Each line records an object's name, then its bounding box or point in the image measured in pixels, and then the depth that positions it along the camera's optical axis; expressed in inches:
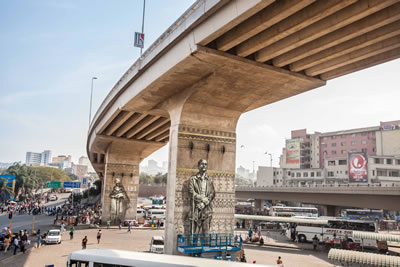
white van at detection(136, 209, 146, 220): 2413.4
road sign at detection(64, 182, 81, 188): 2437.5
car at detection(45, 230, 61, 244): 1200.2
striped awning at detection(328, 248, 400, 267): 753.0
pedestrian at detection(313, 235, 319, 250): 1334.9
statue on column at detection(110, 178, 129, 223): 1830.7
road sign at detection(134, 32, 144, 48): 994.7
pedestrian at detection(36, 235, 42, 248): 1122.7
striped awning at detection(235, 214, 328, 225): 1478.8
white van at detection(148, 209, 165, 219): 2315.5
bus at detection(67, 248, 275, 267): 550.0
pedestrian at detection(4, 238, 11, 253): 1031.6
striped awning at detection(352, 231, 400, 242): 1128.1
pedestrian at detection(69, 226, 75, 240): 1324.7
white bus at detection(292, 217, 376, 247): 1346.0
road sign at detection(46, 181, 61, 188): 2251.0
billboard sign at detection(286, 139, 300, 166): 4256.9
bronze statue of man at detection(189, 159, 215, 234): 828.0
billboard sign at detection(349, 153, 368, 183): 3100.4
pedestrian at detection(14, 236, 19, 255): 989.8
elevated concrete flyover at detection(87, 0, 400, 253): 542.0
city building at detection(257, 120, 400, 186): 3154.5
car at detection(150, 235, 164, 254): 1000.9
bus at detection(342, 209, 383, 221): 2759.4
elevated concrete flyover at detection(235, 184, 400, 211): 1437.0
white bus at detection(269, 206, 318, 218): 2386.8
